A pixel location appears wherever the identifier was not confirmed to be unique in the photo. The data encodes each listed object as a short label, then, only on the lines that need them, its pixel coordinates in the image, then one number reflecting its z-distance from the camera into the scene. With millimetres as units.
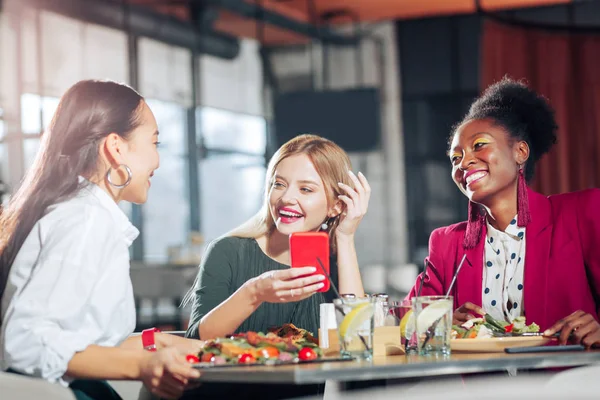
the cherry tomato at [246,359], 1672
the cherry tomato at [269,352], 1704
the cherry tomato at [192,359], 1699
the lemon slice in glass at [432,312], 1820
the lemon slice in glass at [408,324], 1883
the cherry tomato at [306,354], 1697
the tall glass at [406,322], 1890
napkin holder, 1882
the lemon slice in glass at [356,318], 1723
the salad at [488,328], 2025
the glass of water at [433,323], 1824
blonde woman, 2303
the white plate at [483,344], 1887
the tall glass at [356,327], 1726
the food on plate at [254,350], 1685
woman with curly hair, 2389
